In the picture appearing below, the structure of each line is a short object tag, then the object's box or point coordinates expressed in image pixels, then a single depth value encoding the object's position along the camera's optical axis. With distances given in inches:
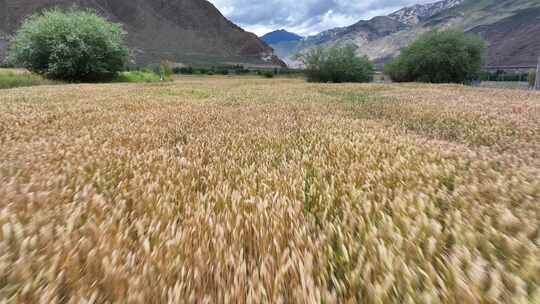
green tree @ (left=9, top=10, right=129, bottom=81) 1032.2
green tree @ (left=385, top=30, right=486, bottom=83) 1727.4
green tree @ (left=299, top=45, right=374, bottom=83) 2096.5
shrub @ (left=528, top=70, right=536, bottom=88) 1742.4
